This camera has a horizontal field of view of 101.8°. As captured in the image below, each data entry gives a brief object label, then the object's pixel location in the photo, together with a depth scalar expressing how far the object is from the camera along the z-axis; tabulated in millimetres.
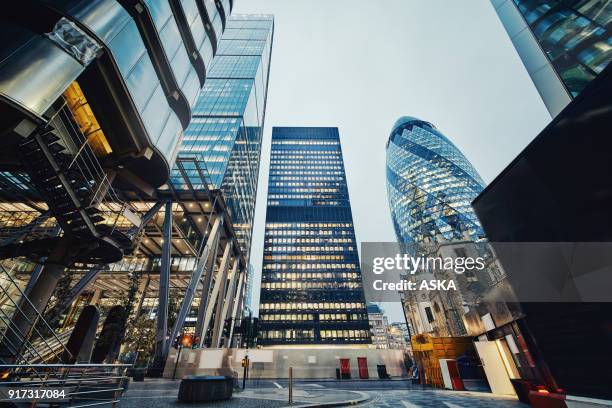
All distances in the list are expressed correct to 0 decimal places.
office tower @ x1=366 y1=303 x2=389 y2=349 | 165875
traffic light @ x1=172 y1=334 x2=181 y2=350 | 20678
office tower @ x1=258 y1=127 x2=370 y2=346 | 84125
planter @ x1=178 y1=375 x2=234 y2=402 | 8645
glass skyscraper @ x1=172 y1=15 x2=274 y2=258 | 30625
